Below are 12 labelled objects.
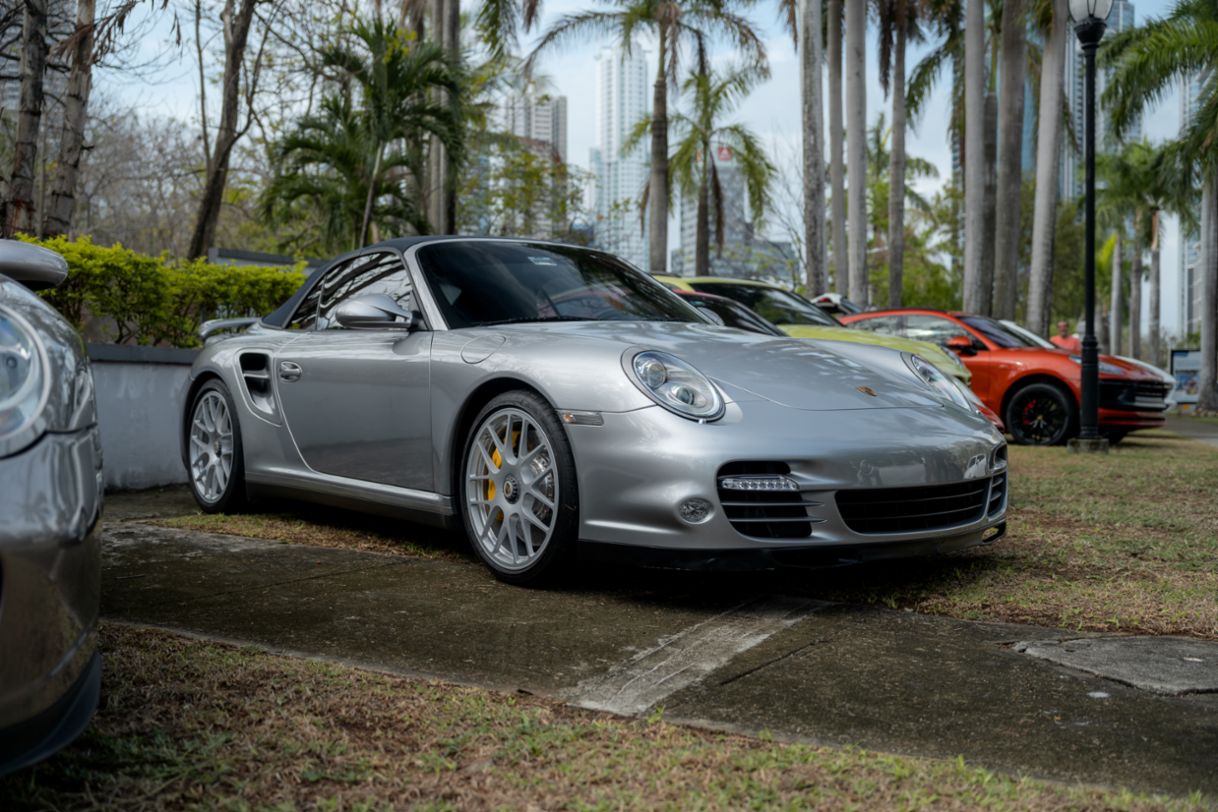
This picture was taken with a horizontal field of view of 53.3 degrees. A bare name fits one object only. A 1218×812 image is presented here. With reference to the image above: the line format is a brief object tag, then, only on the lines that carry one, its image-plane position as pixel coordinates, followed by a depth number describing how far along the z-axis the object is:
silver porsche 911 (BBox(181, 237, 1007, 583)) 3.91
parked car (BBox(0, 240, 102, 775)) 1.93
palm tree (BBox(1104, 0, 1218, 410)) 26.27
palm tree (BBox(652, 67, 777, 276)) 31.62
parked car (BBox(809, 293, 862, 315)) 14.13
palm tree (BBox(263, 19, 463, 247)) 18.34
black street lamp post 11.62
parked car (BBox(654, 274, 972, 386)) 9.94
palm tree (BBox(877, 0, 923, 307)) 31.06
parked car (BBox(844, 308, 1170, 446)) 12.46
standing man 18.38
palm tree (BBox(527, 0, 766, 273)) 27.03
